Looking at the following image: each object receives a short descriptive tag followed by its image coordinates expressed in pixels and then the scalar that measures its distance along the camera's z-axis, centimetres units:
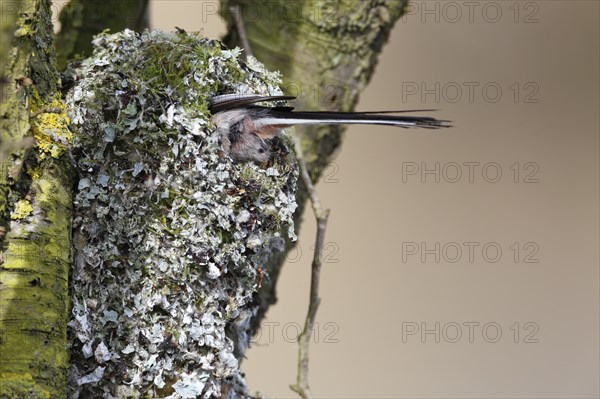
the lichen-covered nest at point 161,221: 491
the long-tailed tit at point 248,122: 537
